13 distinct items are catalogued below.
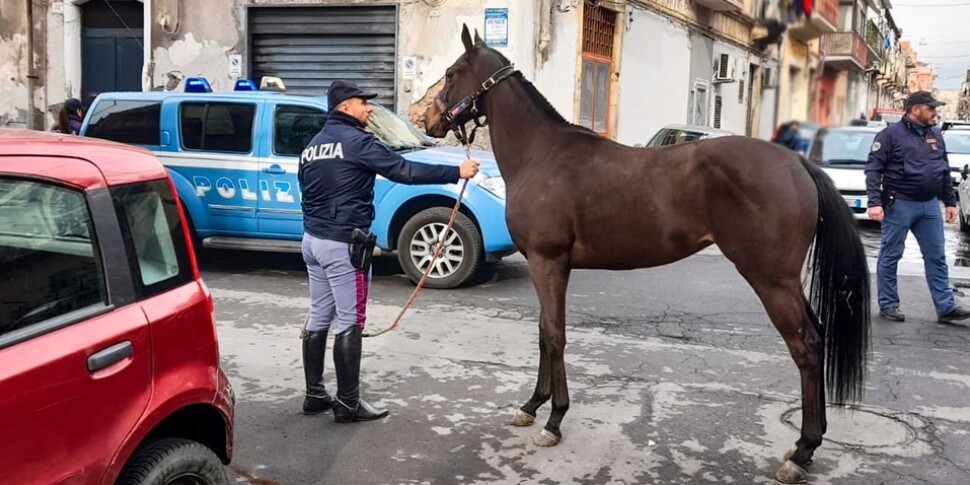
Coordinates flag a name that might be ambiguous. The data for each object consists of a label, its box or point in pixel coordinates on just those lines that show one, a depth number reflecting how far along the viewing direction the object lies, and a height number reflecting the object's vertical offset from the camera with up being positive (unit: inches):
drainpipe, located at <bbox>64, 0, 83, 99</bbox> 618.5 +65.4
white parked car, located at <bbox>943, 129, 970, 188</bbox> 721.0 +19.4
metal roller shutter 576.7 +68.9
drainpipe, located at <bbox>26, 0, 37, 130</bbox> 615.8 +52.1
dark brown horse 157.6 -11.2
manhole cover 180.1 -56.2
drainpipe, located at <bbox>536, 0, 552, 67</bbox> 553.3 +81.8
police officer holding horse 185.2 -12.6
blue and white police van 328.8 -11.7
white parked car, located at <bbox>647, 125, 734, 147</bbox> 469.2 +12.8
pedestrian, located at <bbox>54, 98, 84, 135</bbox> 489.7 +12.6
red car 95.3 -22.6
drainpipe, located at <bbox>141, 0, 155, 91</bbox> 599.5 +61.6
